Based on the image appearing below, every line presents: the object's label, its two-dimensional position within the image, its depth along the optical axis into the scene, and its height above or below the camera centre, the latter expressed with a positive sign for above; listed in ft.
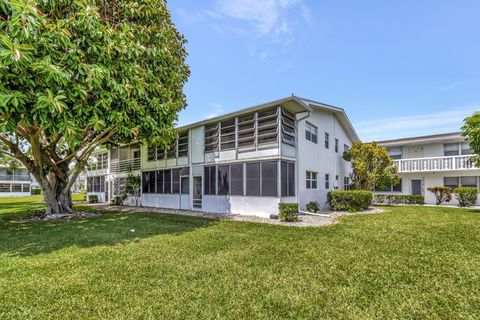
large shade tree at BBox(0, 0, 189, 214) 20.97 +10.36
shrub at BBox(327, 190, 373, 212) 51.37 -5.32
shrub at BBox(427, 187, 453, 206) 64.28 -5.14
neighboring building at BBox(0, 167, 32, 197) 155.02 -4.13
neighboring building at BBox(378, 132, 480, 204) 64.13 +2.44
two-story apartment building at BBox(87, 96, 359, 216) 41.55 +2.61
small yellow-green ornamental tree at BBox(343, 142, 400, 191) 58.03 +1.69
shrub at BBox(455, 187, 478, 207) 59.71 -5.45
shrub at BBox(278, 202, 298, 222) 37.06 -5.48
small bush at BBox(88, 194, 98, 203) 85.10 -7.73
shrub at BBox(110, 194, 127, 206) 70.90 -6.78
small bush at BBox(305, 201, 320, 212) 47.34 -6.10
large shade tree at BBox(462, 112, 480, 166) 44.19 +7.44
